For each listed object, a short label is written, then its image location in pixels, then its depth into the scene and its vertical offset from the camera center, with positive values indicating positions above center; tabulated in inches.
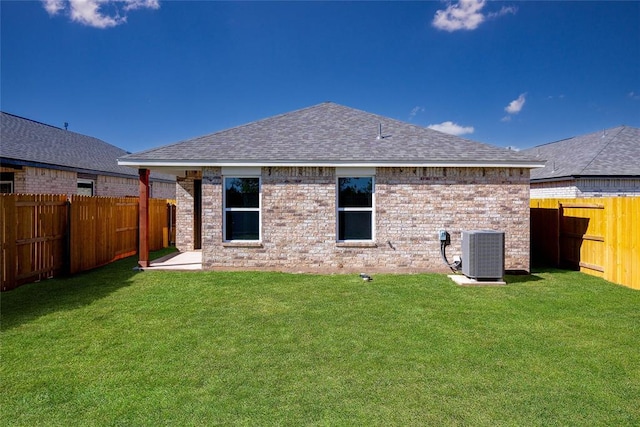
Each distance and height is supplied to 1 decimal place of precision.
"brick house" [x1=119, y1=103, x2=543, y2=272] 356.5 +6.6
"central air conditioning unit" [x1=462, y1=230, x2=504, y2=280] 310.8 -43.0
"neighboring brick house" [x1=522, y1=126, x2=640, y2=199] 574.2 +76.3
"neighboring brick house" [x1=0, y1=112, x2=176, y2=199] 513.3 +80.1
